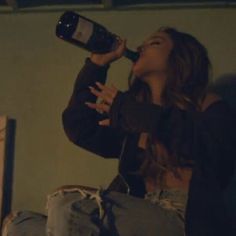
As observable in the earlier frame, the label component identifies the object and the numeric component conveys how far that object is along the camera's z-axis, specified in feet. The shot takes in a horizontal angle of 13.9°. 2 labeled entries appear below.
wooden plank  11.39
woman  8.44
